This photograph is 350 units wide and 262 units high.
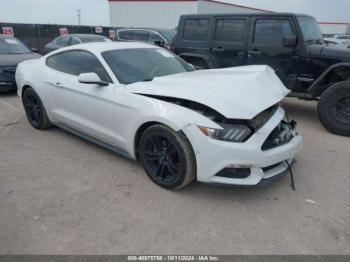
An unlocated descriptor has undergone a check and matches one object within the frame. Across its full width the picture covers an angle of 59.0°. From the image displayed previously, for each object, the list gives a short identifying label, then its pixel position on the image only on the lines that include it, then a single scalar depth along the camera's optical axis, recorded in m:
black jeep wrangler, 5.23
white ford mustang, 2.96
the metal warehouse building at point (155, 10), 25.08
